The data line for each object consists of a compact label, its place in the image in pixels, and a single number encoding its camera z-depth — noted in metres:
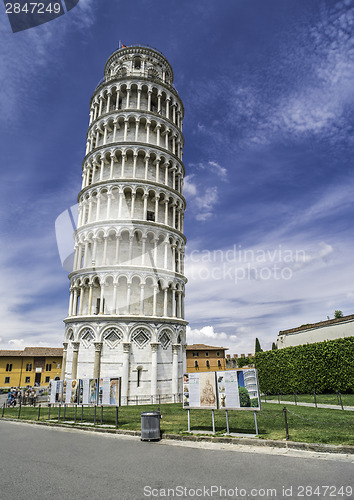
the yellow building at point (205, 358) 69.00
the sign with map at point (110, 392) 14.69
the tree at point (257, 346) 70.25
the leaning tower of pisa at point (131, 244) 27.86
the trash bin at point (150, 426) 11.34
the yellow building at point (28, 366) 61.97
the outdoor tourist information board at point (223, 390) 11.34
